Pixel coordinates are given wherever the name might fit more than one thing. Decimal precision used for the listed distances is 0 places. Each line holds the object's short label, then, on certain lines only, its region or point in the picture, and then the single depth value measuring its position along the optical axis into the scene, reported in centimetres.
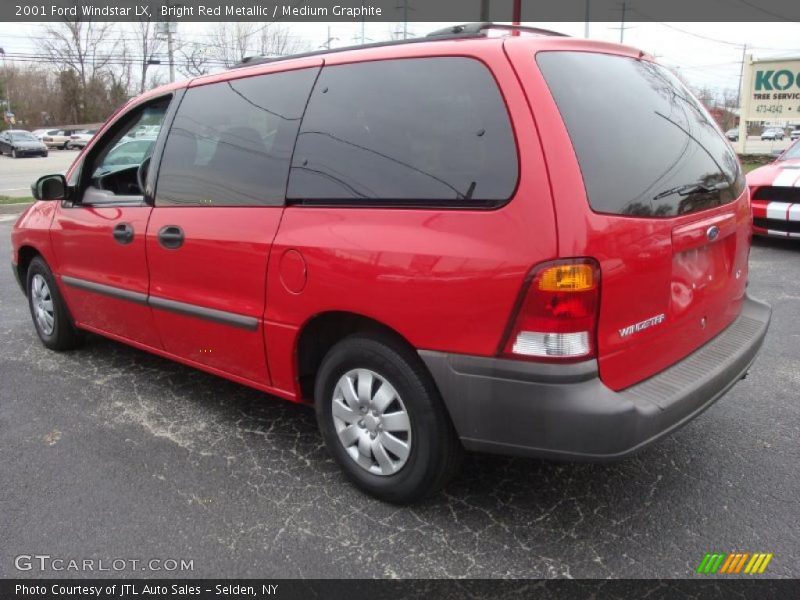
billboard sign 1936
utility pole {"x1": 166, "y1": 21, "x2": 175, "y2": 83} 3634
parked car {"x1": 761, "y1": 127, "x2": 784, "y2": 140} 4901
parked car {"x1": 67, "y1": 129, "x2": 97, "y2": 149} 4648
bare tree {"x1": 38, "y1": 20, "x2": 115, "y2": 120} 5975
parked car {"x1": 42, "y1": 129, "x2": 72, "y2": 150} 4750
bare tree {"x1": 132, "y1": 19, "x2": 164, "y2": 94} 5944
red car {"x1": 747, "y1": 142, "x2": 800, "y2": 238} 764
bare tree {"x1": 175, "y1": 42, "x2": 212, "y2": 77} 4406
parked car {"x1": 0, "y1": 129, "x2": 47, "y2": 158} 3756
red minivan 216
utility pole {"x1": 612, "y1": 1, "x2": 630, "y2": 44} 5253
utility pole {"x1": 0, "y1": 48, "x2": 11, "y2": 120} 6048
